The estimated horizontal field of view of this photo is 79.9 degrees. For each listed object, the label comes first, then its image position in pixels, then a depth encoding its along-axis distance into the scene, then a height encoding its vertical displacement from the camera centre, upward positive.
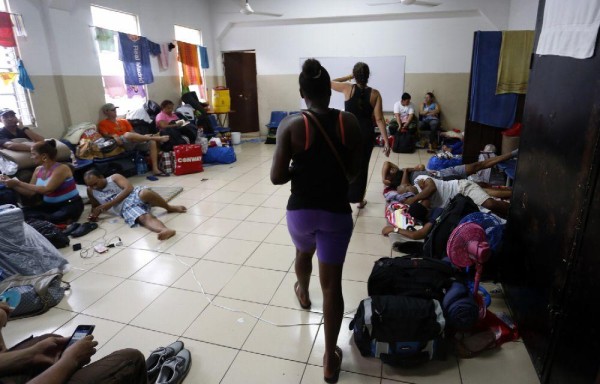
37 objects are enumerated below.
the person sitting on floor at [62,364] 1.28 -0.98
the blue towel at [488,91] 4.70 -0.16
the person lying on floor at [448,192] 3.23 -1.03
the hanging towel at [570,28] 1.43 +0.20
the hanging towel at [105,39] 5.50 +0.79
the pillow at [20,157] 3.95 -0.67
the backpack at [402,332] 1.77 -1.19
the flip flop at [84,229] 3.49 -1.30
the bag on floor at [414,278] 1.99 -1.08
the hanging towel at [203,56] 7.98 +0.69
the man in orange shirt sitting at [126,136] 5.48 -0.66
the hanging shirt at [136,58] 5.90 +0.54
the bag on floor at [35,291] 2.31 -1.25
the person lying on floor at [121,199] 3.68 -1.10
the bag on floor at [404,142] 6.98 -1.13
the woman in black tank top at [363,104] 3.12 -0.18
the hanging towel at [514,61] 4.57 +0.21
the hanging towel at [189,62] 7.37 +0.54
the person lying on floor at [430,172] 4.01 -1.02
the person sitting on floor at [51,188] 3.38 -0.89
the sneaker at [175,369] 1.72 -1.33
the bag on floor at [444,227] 2.54 -1.01
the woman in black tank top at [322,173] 1.46 -0.36
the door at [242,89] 8.67 -0.04
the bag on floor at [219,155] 6.39 -1.15
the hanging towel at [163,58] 6.90 +0.60
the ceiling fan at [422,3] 7.06 +1.48
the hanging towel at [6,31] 4.18 +0.73
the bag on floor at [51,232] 3.20 -1.20
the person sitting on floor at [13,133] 4.12 -0.45
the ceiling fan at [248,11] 7.59 +1.57
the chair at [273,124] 8.26 -0.85
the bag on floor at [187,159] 5.67 -1.07
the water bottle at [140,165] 5.75 -1.15
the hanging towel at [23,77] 4.46 +0.21
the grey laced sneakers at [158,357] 1.78 -1.32
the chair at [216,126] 7.62 -0.80
